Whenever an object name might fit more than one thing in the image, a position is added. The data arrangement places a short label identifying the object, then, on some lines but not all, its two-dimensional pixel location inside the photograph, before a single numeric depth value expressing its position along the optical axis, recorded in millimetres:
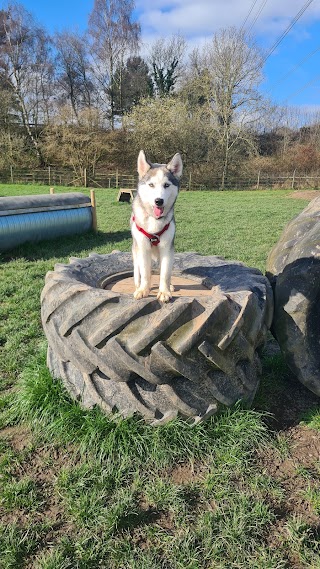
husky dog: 2836
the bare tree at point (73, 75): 37656
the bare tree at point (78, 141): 32406
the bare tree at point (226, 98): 31906
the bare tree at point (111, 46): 36000
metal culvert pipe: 8391
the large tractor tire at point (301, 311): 3109
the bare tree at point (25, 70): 35219
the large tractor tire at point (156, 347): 2566
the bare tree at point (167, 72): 37844
